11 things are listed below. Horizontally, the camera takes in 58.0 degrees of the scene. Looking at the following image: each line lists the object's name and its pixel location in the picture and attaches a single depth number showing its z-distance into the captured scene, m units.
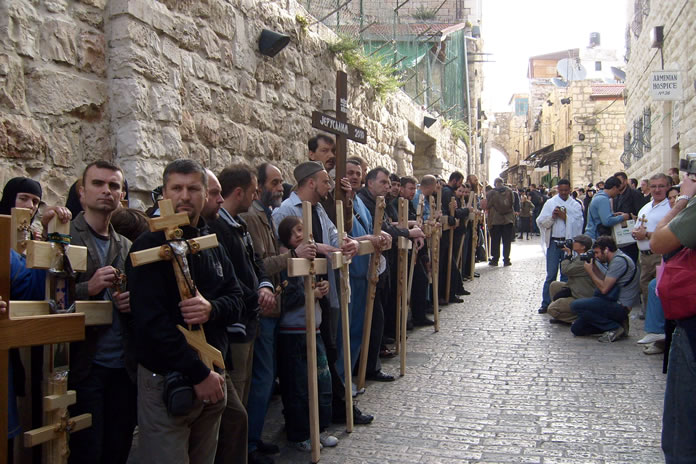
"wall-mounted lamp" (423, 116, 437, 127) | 15.11
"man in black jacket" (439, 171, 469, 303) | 9.48
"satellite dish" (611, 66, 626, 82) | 32.22
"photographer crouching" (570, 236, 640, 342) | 7.24
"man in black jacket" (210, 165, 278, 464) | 3.32
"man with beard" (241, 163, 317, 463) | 3.95
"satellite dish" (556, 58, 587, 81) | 40.41
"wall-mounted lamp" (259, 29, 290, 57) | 6.86
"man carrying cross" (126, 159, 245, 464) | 2.58
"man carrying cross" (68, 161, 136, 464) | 3.02
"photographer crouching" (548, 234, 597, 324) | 7.82
